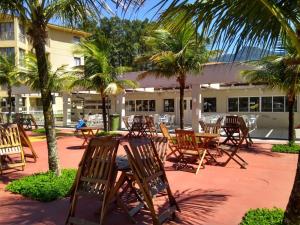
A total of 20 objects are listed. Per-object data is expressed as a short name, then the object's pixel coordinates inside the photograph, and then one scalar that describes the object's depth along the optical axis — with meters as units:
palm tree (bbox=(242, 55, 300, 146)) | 7.79
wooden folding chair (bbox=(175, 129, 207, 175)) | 6.07
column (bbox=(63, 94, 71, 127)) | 16.10
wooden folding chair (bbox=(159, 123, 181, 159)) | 6.84
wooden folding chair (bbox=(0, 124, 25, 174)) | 5.84
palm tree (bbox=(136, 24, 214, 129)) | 9.22
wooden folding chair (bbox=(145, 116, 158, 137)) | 11.23
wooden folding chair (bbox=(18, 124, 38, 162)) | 6.57
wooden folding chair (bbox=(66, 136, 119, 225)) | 3.12
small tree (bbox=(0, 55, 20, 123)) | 15.00
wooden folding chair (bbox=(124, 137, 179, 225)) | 3.12
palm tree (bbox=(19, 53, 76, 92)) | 13.06
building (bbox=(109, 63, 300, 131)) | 11.09
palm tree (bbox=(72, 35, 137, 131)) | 11.73
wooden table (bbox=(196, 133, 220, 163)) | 6.59
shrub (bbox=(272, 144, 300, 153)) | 8.15
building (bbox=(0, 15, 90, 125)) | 24.91
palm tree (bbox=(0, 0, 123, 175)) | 4.74
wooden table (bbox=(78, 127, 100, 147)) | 9.18
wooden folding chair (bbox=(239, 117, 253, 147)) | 6.48
